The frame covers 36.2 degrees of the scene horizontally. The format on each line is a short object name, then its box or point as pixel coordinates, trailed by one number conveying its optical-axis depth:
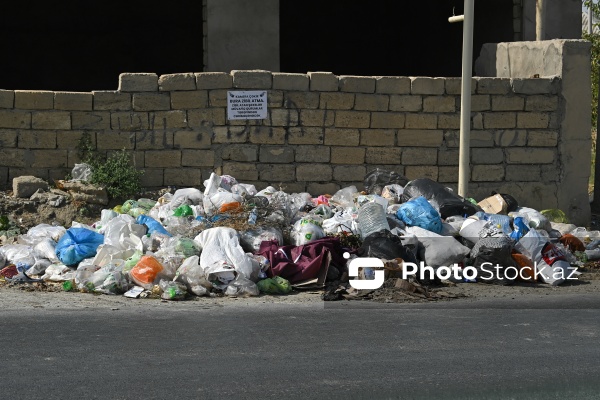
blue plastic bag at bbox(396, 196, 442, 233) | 10.22
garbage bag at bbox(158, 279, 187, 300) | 8.58
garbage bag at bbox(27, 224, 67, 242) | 10.11
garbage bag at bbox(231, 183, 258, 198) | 10.95
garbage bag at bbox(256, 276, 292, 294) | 8.95
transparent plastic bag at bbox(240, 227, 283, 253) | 9.53
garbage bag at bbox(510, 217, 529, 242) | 10.13
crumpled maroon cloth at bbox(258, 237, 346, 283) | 9.14
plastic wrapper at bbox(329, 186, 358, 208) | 11.26
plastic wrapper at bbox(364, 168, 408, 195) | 11.71
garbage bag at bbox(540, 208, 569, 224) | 12.27
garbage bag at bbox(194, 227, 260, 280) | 8.98
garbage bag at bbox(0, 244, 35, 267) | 9.52
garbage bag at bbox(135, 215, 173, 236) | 9.93
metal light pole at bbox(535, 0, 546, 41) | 14.59
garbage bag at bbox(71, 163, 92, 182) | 11.23
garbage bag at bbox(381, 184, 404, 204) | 11.25
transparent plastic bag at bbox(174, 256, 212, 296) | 8.78
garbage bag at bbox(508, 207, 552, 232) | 11.05
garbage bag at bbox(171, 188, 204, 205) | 10.90
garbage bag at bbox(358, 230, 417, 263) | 9.29
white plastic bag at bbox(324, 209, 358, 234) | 10.10
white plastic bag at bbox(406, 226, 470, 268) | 9.62
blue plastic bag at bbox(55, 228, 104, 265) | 9.38
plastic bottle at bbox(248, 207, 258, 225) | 9.89
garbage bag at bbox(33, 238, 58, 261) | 9.58
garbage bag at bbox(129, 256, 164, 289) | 8.77
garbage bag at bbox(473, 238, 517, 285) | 9.57
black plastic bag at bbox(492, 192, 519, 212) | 11.55
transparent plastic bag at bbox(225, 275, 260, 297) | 8.80
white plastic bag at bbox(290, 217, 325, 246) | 9.66
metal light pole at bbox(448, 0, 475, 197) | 11.55
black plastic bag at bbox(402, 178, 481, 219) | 10.91
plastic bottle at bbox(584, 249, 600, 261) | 10.78
